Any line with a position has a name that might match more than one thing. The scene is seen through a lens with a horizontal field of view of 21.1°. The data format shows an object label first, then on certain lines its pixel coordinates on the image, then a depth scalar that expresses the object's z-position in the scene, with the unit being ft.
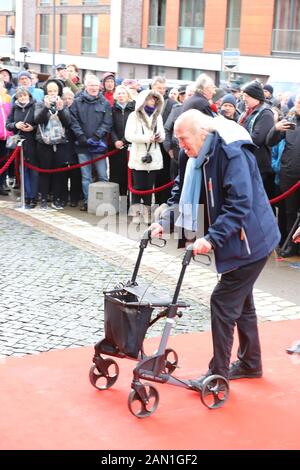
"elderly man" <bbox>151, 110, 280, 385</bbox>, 17.51
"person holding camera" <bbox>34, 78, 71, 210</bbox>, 41.16
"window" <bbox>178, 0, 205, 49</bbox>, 128.36
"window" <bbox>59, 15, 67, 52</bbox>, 168.55
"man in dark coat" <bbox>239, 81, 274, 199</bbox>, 33.24
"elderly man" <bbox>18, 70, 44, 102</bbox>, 45.57
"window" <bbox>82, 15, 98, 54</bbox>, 157.69
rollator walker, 17.33
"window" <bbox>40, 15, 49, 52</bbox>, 176.35
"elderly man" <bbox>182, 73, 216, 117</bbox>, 31.49
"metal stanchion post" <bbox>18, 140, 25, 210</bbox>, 42.49
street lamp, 166.20
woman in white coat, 38.40
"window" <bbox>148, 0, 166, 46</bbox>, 136.67
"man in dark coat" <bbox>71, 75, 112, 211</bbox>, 41.34
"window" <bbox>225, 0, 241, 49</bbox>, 120.78
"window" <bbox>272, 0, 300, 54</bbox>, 112.57
